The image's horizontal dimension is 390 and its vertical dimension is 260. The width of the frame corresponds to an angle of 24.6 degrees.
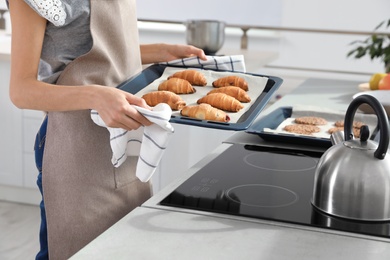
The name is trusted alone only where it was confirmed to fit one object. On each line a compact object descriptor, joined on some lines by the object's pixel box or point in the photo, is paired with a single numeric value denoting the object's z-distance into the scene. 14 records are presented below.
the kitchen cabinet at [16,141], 4.81
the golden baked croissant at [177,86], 2.66
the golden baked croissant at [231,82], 2.72
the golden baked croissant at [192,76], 2.74
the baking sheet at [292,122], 2.70
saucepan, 4.52
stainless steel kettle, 2.06
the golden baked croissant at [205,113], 2.42
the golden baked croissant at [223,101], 2.56
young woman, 2.34
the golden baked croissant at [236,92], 2.64
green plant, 3.94
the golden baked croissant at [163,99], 2.52
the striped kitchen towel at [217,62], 2.83
